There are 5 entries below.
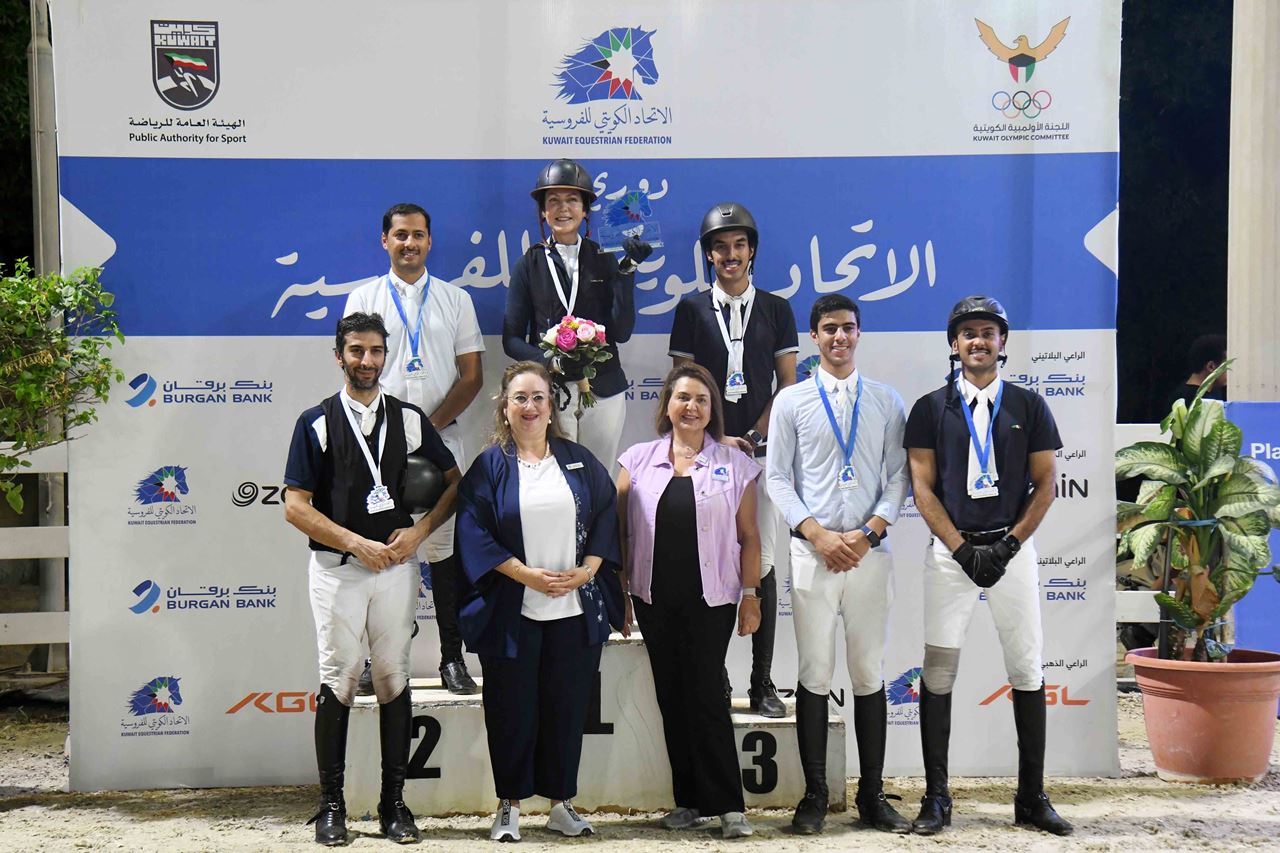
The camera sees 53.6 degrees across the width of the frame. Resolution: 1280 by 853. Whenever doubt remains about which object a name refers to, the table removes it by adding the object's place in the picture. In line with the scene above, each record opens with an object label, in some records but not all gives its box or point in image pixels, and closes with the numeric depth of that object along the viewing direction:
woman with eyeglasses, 4.34
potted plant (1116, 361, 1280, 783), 5.27
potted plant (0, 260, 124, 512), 4.77
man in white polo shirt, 4.95
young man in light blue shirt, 4.49
